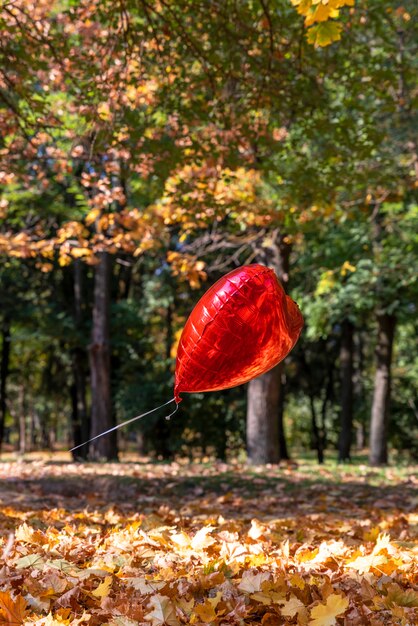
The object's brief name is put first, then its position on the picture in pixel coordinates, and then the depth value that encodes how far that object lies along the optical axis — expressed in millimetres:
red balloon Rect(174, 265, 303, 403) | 3039
